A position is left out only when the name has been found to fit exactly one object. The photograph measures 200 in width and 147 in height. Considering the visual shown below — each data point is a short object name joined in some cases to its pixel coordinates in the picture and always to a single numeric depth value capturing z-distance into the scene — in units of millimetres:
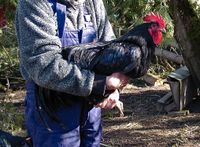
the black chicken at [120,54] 2572
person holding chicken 2494
